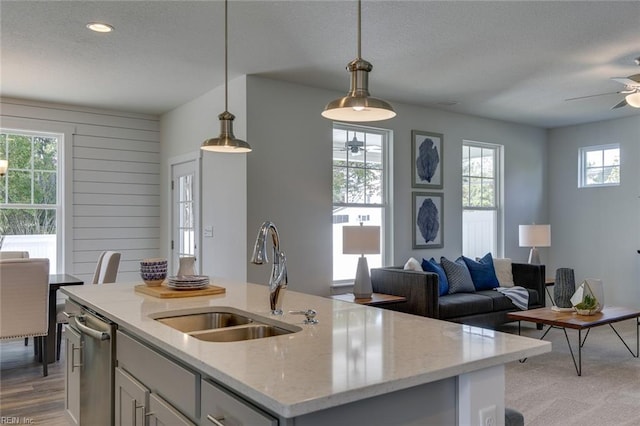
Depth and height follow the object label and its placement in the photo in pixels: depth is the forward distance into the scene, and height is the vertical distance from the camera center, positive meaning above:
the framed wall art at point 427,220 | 6.09 -0.01
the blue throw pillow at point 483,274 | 5.84 -0.64
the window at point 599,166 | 6.86 +0.75
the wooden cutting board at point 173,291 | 2.49 -0.37
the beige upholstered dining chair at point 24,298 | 3.86 -0.61
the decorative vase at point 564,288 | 4.75 -0.65
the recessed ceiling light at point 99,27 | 3.51 +1.36
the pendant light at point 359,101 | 1.93 +0.46
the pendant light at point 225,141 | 2.94 +0.46
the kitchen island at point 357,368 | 1.15 -0.38
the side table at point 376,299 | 4.71 -0.77
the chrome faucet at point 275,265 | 1.97 -0.18
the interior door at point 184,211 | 5.66 +0.09
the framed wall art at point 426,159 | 6.10 +0.74
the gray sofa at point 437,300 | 4.88 -0.83
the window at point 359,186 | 5.56 +0.38
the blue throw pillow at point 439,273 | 5.42 -0.59
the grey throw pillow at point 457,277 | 5.57 -0.65
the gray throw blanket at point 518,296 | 5.61 -0.86
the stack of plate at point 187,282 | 2.61 -0.33
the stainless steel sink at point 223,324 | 1.95 -0.44
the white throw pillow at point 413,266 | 5.43 -0.50
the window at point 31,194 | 5.74 +0.29
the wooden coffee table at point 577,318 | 4.11 -0.85
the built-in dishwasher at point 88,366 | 2.14 -0.70
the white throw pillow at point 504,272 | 6.15 -0.65
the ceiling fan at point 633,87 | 4.08 +1.10
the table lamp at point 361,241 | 4.85 -0.21
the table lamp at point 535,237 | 6.38 -0.22
